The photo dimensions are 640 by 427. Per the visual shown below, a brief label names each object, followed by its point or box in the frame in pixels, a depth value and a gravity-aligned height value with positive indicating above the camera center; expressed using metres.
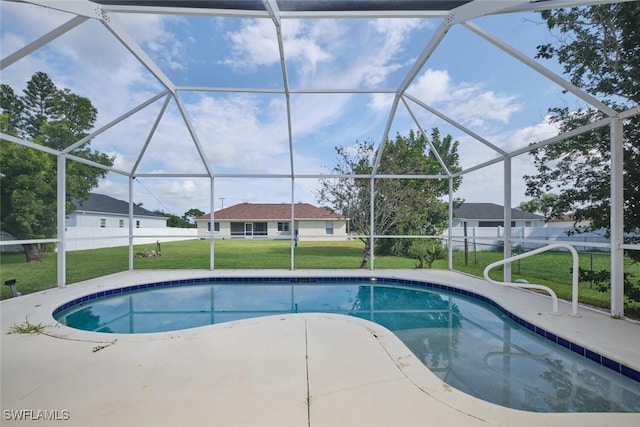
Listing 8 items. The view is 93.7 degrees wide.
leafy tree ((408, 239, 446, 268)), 8.24 -1.12
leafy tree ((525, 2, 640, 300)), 3.88 +1.59
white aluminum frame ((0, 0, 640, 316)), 3.07 +2.11
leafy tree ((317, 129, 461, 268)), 8.33 +0.59
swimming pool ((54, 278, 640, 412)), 2.40 -1.49
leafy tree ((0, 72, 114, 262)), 7.13 +1.59
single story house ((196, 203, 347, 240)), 17.08 -0.44
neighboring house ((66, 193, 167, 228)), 15.05 -0.05
